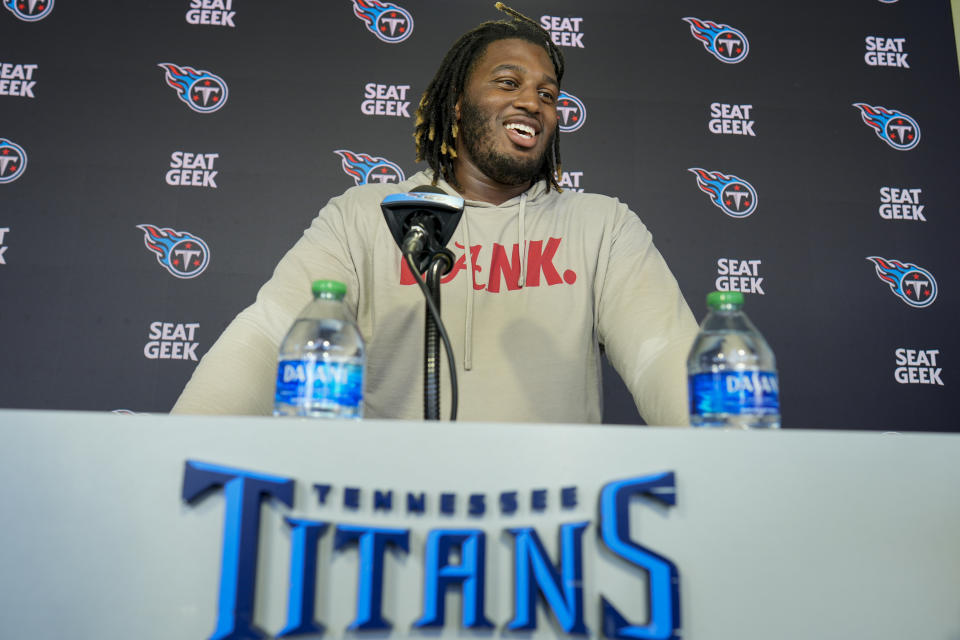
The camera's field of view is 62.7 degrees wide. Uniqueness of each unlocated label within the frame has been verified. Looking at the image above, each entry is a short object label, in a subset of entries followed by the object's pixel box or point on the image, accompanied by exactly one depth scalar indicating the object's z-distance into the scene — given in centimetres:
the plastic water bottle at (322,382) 69
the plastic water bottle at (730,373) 72
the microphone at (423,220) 79
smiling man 129
